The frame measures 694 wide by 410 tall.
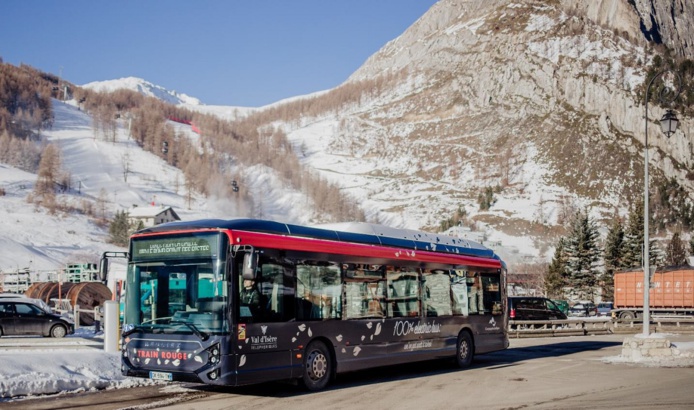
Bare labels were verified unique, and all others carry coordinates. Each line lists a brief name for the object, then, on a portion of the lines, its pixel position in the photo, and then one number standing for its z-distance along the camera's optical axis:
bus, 11.70
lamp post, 20.69
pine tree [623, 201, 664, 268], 74.94
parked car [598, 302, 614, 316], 62.44
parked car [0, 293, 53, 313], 27.92
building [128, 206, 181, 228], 130.62
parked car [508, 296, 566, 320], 37.25
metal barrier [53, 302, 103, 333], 27.68
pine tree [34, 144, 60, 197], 133.75
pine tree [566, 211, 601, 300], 76.25
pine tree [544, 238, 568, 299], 76.94
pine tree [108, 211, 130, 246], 113.08
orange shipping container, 47.53
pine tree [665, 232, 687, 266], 100.82
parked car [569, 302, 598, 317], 60.69
